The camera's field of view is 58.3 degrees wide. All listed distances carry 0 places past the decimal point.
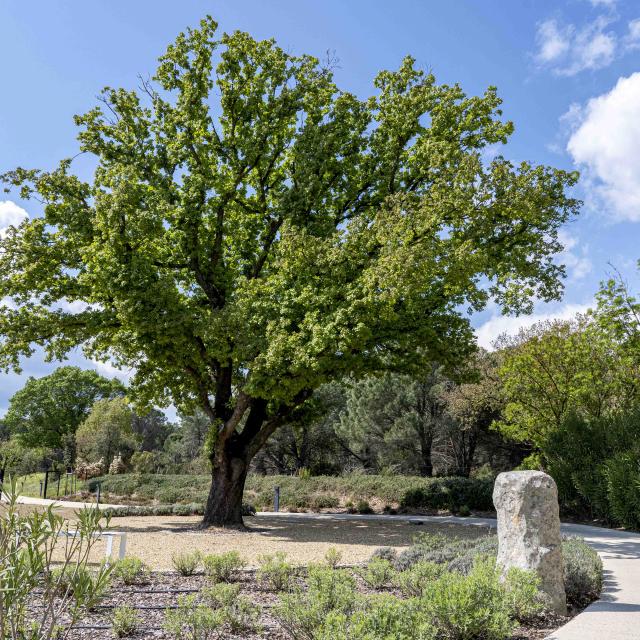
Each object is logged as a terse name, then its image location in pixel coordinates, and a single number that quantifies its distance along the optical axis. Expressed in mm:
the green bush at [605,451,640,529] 12562
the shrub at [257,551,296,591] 6793
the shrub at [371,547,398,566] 8683
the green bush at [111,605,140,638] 4969
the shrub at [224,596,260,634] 5117
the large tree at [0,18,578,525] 12852
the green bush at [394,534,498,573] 7031
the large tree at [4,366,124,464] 44750
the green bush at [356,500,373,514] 19891
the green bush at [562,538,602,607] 6348
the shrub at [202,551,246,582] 7218
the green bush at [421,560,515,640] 4631
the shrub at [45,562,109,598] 3414
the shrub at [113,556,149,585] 6977
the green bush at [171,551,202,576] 7578
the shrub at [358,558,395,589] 6793
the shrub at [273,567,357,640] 4555
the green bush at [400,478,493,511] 18234
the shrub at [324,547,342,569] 8041
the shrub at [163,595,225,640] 4670
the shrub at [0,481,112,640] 3297
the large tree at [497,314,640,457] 17422
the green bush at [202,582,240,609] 5633
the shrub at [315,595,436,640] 3961
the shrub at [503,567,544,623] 5156
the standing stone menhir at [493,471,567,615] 5793
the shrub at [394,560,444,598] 6211
